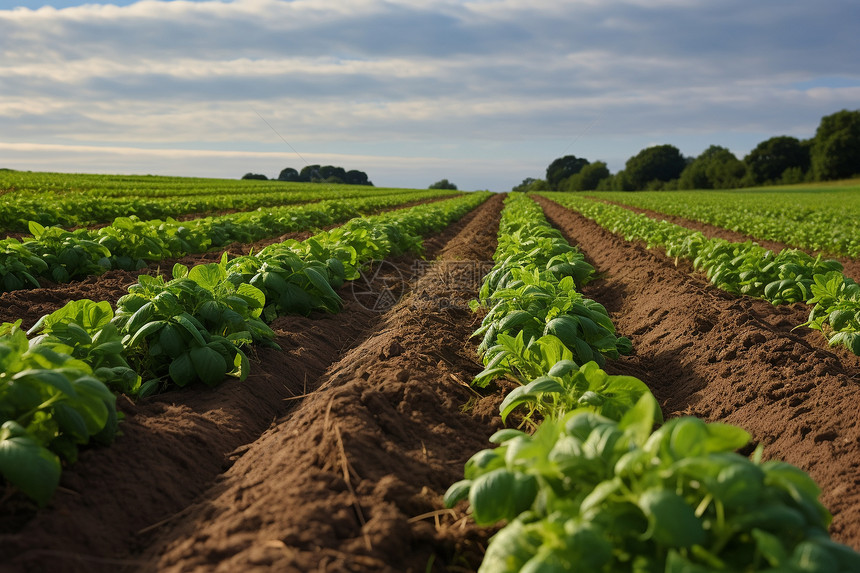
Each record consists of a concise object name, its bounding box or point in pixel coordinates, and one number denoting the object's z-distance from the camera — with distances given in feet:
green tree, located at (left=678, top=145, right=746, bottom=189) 240.12
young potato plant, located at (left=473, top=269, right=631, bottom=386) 11.84
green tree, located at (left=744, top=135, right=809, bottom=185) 232.73
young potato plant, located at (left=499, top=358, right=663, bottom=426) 8.72
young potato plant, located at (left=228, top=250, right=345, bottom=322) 17.85
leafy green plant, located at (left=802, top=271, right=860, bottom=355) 16.61
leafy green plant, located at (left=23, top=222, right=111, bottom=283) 23.22
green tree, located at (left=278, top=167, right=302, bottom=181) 271.69
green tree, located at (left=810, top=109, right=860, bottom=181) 206.80
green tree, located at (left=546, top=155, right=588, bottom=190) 350.43
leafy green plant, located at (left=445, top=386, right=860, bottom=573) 4.87
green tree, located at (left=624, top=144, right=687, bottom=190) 285.43
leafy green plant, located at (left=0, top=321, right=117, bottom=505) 7.18
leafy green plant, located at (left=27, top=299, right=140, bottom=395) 10.07
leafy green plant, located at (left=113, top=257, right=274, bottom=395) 12.43
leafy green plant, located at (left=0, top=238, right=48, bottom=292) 21.13
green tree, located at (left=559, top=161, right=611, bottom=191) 309.67
